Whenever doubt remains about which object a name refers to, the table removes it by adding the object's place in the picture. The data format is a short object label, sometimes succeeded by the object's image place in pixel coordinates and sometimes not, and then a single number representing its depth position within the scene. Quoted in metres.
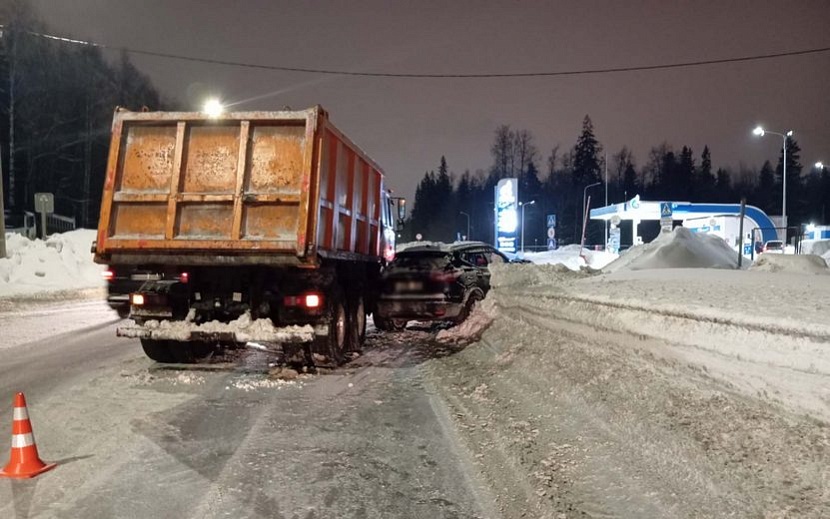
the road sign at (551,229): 43.16
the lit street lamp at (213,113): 7.70
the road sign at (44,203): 23.42
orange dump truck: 7.49
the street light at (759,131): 34.45
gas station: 40.62
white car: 39.03
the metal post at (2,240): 20.71
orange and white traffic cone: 4.41
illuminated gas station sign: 45.06
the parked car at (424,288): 11.60
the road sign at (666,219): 26.12
